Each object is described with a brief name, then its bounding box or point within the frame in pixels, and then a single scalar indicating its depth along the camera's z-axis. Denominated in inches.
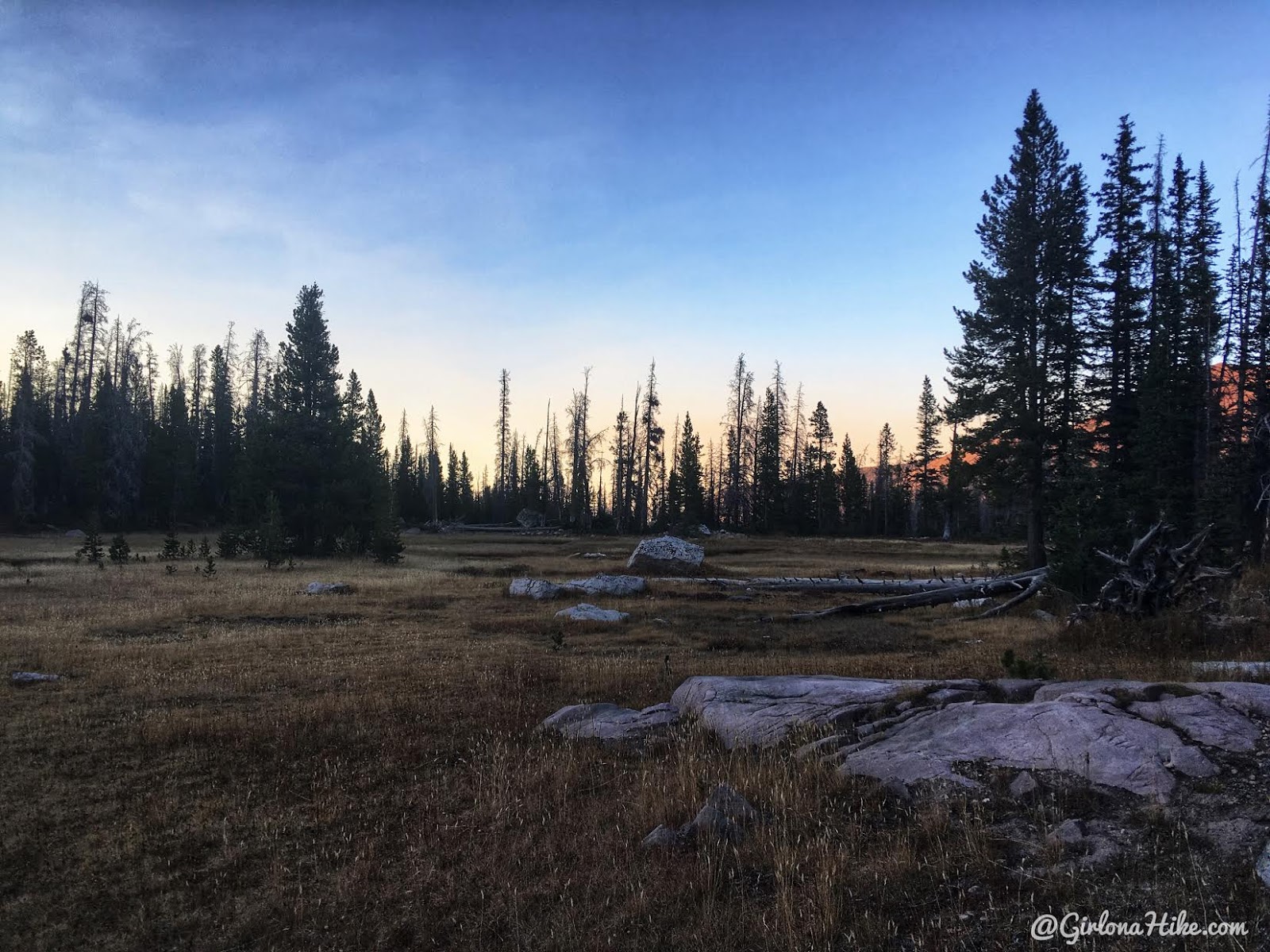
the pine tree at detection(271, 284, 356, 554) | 1405.0
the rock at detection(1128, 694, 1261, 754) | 197.3
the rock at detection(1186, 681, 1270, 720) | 216.8
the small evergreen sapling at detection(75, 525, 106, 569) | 1156.9
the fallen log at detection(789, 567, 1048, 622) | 725.3
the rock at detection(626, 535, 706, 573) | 1210.6
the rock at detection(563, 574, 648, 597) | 910.4
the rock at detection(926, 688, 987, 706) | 266.8
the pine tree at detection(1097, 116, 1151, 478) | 1072.2
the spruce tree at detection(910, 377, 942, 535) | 2957.7
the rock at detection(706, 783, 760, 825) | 196.7
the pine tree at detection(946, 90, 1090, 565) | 954.7
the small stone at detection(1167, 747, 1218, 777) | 182.9
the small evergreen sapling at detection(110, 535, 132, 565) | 1192.2
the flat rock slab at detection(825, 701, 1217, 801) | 187.3
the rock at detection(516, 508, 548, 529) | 2856.8
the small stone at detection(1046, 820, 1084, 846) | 161.0
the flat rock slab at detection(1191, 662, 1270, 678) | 325.8
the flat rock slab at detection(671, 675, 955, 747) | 266.7
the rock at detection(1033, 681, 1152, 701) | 237.3
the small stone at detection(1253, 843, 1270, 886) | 134.9
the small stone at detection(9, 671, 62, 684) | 390.9
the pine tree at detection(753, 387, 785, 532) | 2783.0
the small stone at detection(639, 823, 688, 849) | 188.4
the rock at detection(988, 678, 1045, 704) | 270.2
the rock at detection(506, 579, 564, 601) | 858.1
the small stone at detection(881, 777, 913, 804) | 197.0
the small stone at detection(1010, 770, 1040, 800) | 185.2
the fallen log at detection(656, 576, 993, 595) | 903.7
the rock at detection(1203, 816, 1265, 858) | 148.9
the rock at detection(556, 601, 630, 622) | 687.1
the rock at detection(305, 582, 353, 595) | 844.0
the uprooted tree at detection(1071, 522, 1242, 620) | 492.0
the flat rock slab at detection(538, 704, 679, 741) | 292.7
